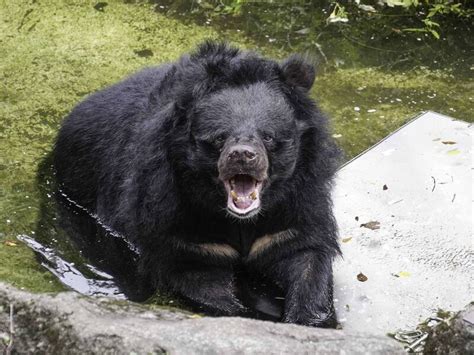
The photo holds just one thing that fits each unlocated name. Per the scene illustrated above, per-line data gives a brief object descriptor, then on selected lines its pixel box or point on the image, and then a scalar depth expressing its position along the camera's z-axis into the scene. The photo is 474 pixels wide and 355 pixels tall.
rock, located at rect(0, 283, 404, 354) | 6.67
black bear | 9.02
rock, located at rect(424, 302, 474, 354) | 7.16
